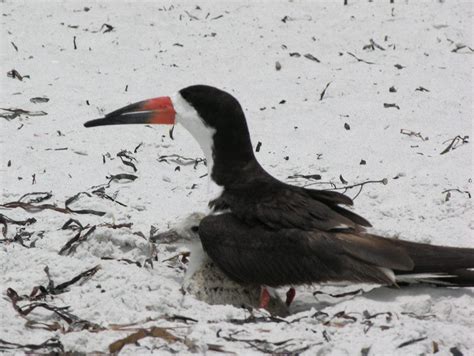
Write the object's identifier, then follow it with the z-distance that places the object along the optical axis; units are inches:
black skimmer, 386.9
